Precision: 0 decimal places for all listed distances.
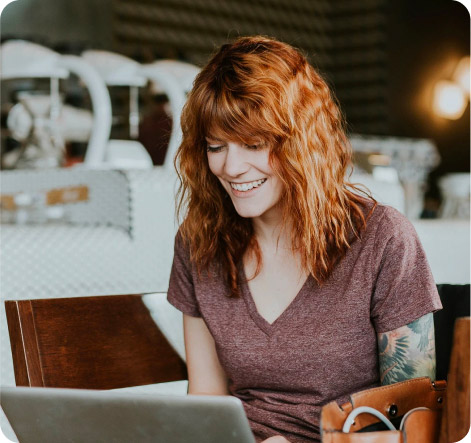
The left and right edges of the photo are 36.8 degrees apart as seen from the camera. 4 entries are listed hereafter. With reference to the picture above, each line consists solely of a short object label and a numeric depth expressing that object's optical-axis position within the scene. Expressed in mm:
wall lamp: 7934
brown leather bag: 985
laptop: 874
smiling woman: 1279
